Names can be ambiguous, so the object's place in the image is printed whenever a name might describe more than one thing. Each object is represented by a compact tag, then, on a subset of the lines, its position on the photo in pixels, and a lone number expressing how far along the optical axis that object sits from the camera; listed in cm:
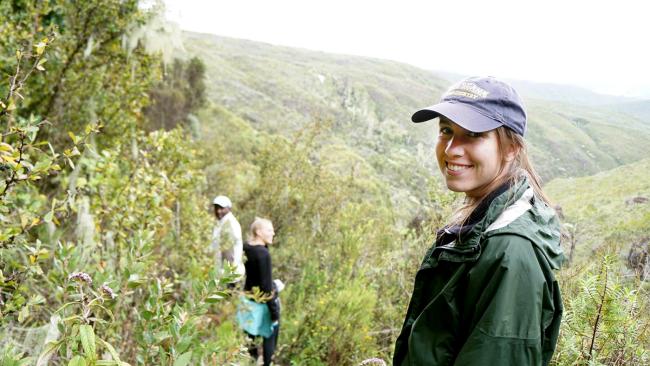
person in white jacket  476
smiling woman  110
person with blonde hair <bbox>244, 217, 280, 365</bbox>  418
